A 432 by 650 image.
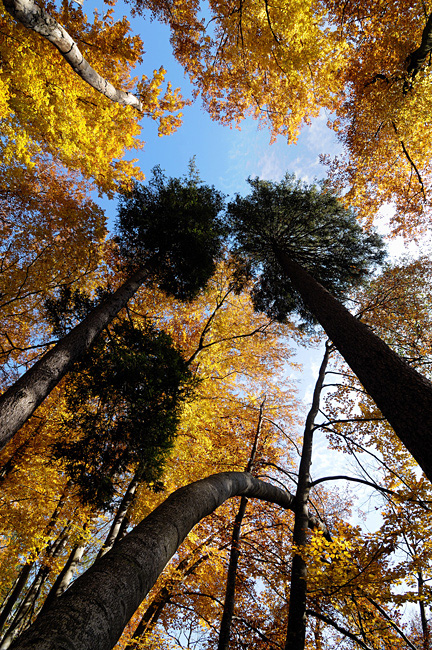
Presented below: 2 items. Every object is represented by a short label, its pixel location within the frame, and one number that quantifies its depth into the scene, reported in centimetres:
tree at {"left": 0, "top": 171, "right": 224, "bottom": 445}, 784
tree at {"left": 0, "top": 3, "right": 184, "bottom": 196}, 663
